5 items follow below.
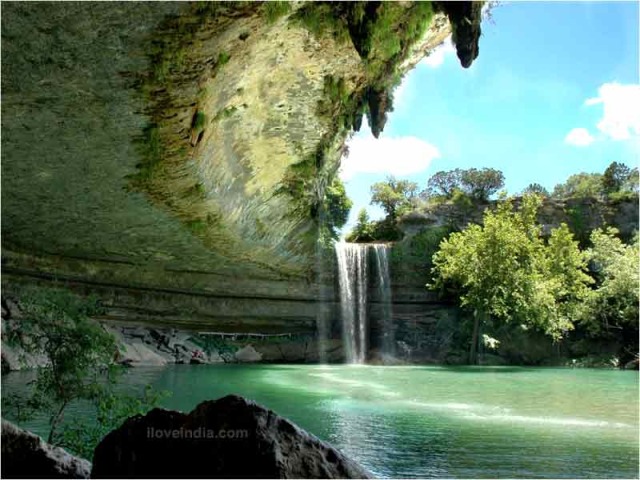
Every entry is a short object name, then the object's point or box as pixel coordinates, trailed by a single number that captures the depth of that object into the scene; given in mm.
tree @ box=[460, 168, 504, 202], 34750
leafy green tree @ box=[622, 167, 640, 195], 28359
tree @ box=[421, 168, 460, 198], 36500
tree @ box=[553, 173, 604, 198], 28500
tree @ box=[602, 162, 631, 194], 29297
